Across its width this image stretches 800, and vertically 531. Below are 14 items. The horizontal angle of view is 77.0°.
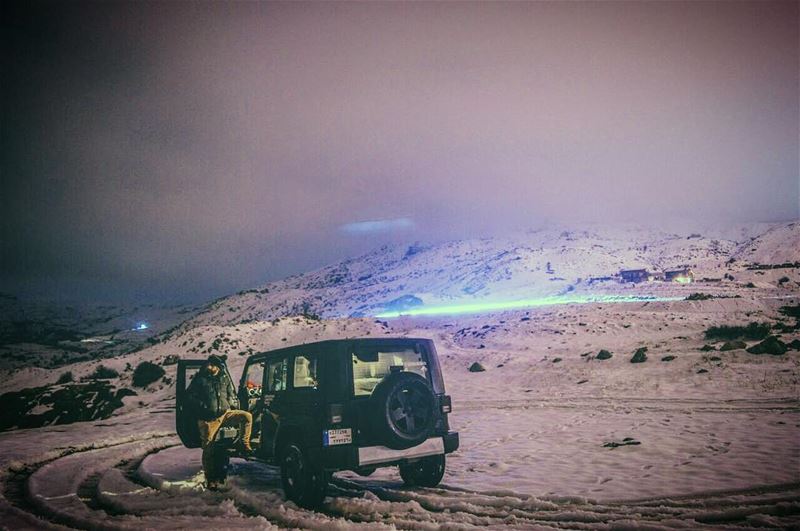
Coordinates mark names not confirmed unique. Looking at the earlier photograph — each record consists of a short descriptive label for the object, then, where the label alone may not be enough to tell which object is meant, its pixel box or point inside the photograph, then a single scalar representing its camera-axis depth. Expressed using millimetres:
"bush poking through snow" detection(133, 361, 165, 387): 35988
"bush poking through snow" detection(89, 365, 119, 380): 41375
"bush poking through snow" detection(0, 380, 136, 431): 23188
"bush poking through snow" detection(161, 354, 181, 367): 43194
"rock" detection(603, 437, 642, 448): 11888
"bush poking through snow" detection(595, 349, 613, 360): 29422
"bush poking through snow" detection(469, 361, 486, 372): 32734
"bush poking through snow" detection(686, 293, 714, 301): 50500
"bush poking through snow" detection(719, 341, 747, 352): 27062
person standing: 9430
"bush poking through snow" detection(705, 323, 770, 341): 30453
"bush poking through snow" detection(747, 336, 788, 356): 24766
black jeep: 7633
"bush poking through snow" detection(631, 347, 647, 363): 27569
